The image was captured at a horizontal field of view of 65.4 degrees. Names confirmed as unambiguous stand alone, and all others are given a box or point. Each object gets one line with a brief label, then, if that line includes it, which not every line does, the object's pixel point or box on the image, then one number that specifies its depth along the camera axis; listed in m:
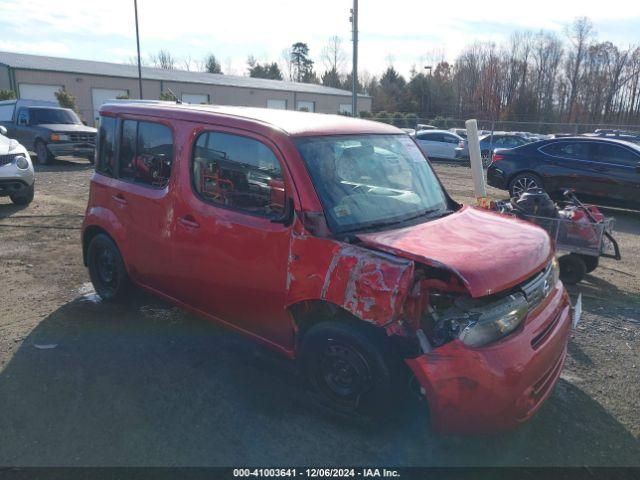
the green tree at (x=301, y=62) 86.25
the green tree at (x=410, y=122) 33.46
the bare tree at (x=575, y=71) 58.06
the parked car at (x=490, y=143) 22.14
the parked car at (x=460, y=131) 29.02
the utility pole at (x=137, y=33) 31.12
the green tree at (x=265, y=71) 80.00
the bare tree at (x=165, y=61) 80.69
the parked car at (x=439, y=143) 22.33
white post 6.53
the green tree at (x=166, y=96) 32.79
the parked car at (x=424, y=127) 28.79
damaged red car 2.71
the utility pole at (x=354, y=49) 17.83
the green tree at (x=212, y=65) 76.06
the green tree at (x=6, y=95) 27.64
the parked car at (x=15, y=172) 8.99
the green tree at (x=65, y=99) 29.36
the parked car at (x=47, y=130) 15.72
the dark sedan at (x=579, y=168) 9.90
